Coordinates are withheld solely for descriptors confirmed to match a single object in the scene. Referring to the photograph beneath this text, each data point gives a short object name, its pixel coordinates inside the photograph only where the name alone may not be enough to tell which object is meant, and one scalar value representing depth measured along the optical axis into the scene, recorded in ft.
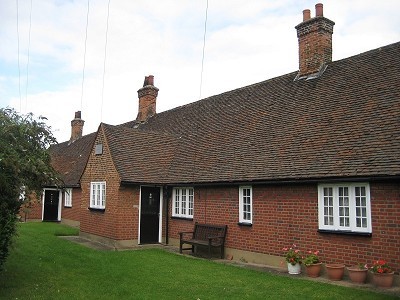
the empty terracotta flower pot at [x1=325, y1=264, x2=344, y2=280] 33.03
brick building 33.81
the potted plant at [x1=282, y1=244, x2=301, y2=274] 36.06
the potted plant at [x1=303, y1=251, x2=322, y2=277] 34.78
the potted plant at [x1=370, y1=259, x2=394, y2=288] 29.94
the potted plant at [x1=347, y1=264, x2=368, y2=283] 31.58
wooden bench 45.28
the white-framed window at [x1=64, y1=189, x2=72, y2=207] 89.37
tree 27.53
